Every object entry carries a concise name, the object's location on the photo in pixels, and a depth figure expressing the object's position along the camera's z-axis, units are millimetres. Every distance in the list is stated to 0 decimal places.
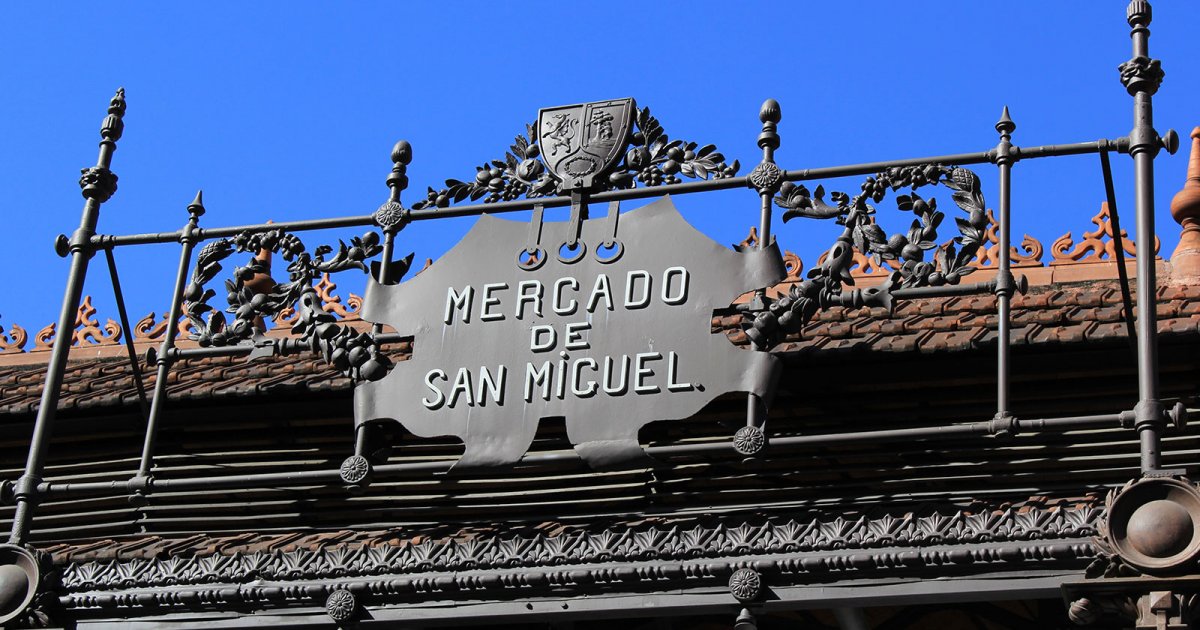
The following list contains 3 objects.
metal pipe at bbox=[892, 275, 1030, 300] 8555
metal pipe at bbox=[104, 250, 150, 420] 9953
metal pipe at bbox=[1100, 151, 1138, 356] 8773
